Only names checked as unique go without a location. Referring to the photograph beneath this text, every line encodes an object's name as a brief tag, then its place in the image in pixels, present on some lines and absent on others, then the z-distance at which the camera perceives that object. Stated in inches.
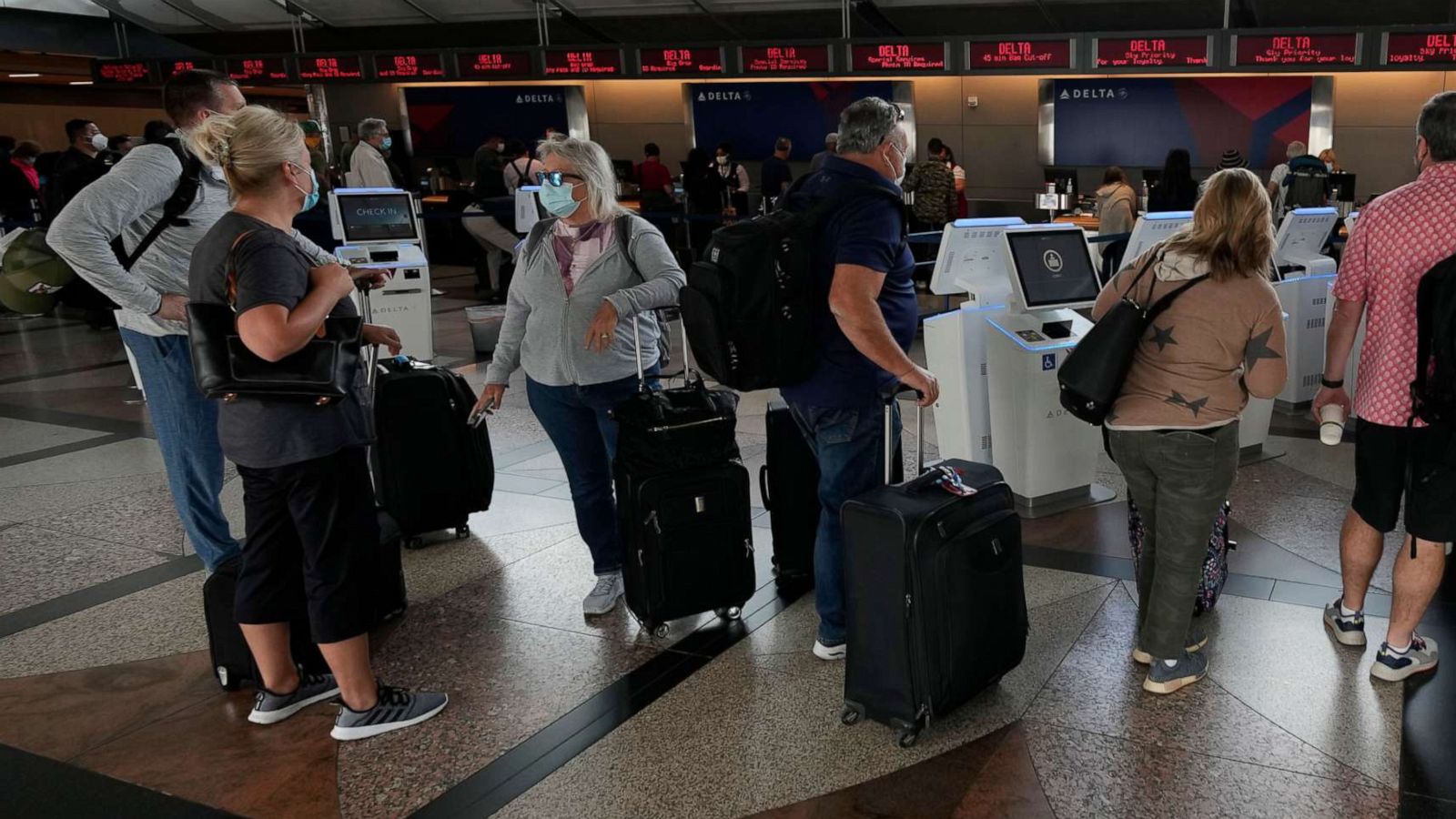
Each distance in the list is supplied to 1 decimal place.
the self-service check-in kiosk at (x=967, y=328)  168.1
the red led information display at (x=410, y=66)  531.5
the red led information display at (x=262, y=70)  577.9
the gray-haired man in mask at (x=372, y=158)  402.0
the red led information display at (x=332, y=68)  557.6
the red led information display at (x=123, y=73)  622.8
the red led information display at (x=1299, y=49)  382.9
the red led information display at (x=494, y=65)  511.5
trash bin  327.9
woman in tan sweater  106.2
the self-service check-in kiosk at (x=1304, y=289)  227.6
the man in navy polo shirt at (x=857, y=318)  108.8
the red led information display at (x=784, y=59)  452.1
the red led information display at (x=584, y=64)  495.5
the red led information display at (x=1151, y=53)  399.2
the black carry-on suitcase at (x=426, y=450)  166.1
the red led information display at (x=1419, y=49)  365.1
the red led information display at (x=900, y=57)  435.5
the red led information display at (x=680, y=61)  473.1
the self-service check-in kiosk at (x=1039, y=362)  165.9
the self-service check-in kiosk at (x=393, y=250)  300.4
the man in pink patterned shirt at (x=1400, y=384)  111.3
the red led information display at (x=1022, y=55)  415.2
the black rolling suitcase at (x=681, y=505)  128.4
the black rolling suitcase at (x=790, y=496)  144.0
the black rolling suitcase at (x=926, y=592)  105.3
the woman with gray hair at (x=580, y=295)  132.2
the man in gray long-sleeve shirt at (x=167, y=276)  125.6
